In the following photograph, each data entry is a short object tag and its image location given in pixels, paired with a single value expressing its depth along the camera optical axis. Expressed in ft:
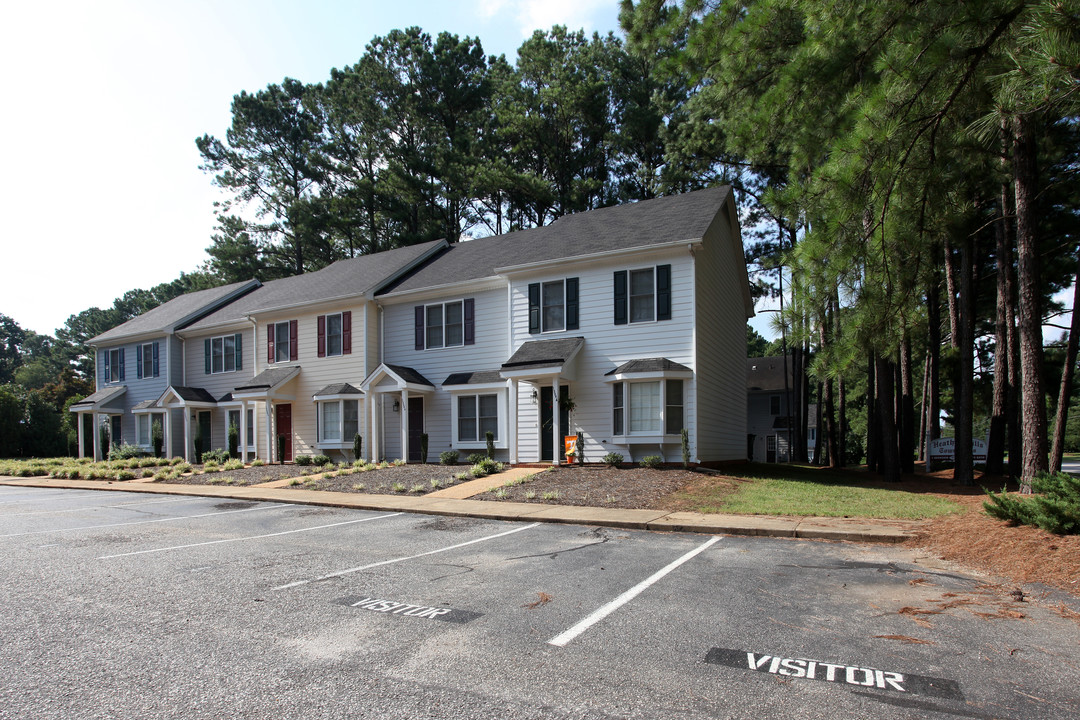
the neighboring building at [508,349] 59.67
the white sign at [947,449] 77.71
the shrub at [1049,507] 24.76
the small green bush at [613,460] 58.70
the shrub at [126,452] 90.02
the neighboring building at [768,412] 134.72
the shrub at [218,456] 82.53
